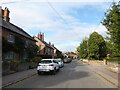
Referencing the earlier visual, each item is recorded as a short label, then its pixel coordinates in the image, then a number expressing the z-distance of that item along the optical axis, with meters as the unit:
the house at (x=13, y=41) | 12.21
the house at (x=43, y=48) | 30.94
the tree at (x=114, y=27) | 8.92
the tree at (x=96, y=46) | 29.68
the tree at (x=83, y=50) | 34.79
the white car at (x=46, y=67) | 9.15
